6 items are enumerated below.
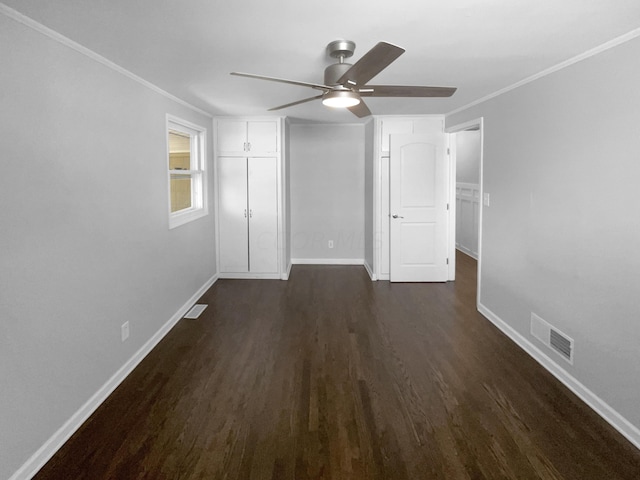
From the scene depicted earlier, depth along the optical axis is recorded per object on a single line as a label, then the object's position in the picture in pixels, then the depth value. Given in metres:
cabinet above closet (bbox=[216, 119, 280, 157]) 5.61
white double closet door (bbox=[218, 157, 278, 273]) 5.70
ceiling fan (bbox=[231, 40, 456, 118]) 2.21
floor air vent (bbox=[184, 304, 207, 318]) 4.41
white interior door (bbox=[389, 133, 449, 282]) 5.48
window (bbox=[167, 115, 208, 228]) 4.60
